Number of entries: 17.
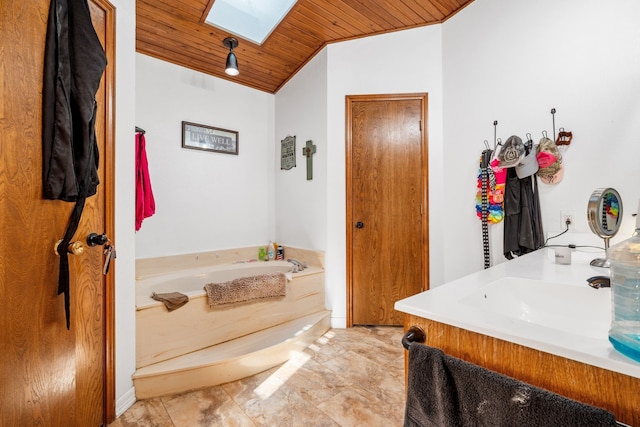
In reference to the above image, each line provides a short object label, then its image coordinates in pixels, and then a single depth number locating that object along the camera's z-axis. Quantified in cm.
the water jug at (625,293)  53
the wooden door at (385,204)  263
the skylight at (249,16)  236
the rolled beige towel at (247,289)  210
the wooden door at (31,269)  99
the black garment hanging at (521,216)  185
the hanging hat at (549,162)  179
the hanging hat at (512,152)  185
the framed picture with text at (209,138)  301
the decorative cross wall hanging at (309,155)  296
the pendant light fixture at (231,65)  252
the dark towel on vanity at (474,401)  49
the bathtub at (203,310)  182
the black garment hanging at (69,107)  110
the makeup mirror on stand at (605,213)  112
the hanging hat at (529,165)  185
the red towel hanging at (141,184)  228
